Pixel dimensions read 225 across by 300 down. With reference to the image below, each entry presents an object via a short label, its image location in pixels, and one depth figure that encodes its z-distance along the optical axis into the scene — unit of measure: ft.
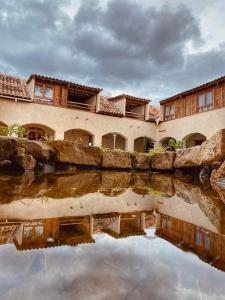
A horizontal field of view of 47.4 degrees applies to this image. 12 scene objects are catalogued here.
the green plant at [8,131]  42.37
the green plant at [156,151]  41.44
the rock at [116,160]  37.24
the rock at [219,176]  26.51
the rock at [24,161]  28.52
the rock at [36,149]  31.24
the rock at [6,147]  28.80
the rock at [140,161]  40.16
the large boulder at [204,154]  28.63
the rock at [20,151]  29.60
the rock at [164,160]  38.70
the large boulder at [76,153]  34.36
